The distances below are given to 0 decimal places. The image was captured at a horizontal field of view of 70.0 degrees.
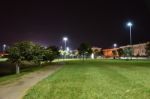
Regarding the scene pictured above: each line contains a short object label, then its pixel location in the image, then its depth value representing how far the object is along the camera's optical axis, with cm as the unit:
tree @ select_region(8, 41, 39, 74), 1121
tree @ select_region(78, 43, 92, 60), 3908
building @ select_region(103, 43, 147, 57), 5284
